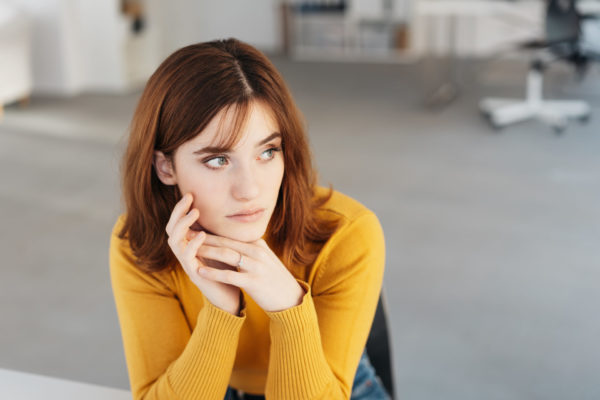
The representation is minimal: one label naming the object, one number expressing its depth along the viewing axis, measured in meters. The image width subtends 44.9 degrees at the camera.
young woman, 1.04
